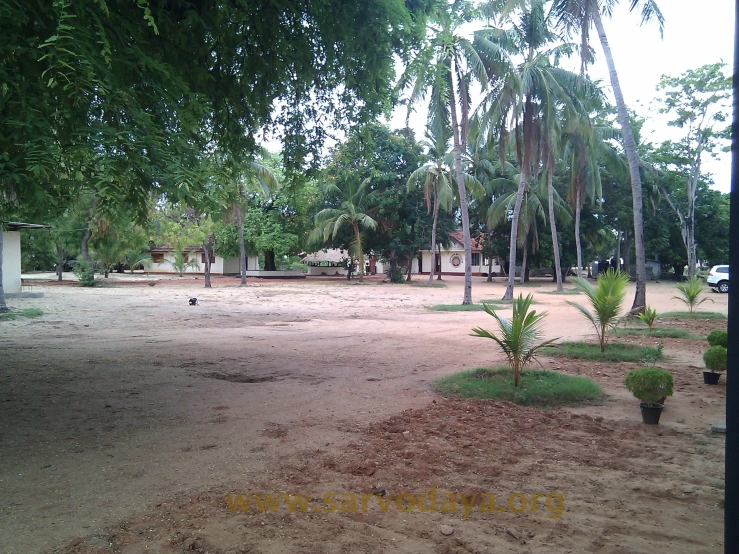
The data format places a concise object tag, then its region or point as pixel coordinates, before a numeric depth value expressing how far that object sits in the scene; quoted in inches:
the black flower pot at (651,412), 221.9
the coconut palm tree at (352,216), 1403.8
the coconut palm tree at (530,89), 749.9
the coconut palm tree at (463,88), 688.4
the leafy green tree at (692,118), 1123.9
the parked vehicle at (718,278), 1117.1
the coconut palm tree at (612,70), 594.5
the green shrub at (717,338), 316.9
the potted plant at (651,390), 222.5
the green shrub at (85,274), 1248.8
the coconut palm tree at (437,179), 1173.7
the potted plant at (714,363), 280.5
